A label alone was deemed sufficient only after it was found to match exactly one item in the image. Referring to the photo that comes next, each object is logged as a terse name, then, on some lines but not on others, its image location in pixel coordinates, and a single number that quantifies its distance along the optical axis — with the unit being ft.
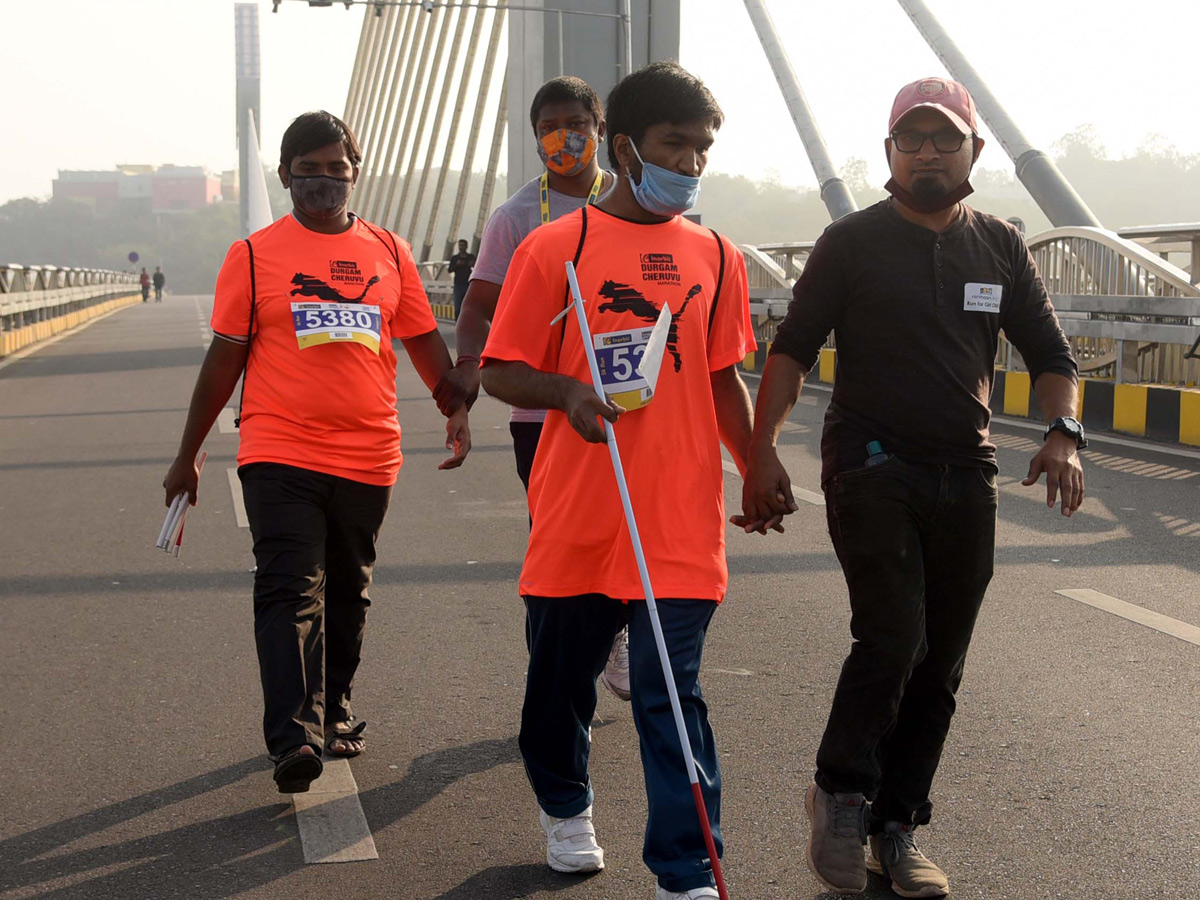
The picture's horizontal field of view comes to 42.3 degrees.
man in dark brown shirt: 10.73
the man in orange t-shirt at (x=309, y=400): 12.88
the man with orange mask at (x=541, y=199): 14.53
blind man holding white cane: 10.16
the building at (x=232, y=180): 606.22
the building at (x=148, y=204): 627.46
